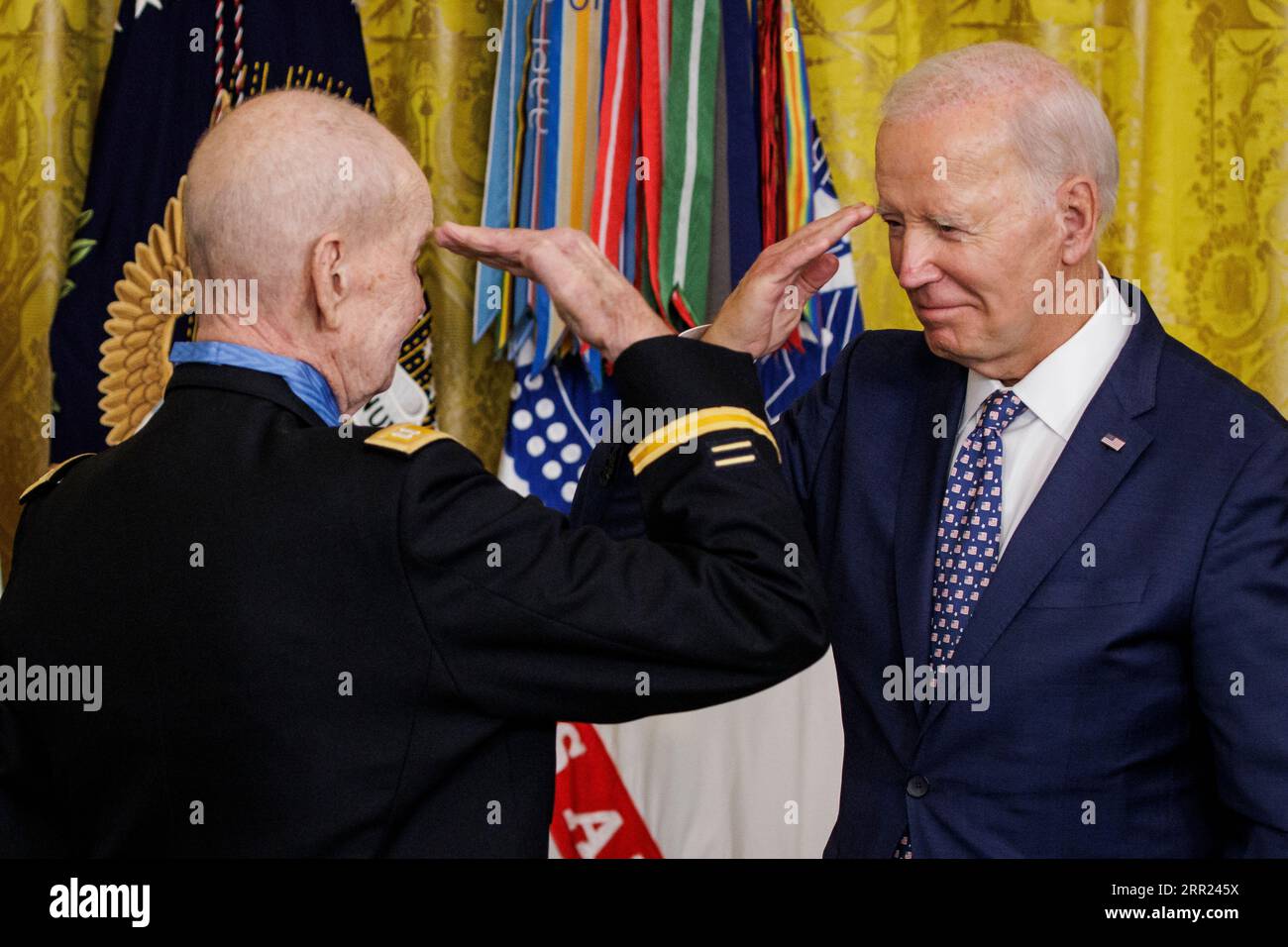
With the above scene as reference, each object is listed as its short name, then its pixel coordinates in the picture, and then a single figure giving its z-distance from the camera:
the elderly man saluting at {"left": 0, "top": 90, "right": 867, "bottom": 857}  1.34
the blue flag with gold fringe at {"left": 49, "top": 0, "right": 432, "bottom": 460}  3.08
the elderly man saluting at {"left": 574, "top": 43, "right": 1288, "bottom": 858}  1.67
